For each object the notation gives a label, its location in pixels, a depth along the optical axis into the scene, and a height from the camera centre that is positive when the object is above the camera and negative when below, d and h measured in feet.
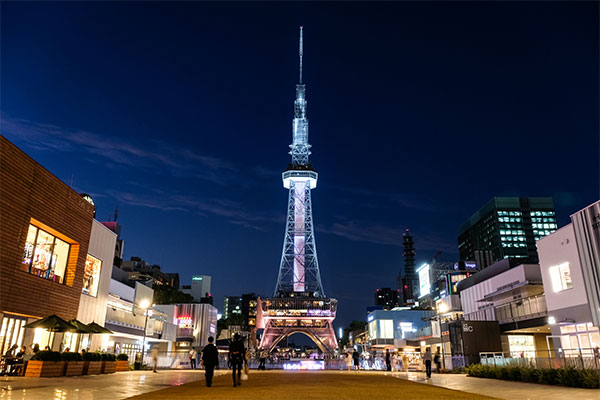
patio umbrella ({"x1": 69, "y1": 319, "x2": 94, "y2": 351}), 82.90 +3.73
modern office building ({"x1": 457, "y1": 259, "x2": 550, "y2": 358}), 133.90 +14.58
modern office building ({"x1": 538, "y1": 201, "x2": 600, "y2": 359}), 97.55 +16.25
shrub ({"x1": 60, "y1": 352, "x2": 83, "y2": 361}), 75.21 -1.31
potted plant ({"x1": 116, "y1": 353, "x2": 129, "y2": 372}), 100.05 -3.07
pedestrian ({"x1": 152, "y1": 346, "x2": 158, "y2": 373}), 110.86 -1.53
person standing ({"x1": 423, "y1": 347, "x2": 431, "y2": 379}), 91.76 -3.09
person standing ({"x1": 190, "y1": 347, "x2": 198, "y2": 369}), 151.47 -4.55
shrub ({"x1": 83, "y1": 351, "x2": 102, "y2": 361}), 81.82 -1.41
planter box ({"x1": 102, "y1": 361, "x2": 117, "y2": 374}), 88.09 -3.52
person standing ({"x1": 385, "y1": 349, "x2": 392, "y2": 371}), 128.98 -3.56
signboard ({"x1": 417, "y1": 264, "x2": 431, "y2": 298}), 352.90 +53.66
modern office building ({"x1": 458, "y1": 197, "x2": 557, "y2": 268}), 612.70 +169.18
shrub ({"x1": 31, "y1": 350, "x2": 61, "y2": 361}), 70.54 -1.22
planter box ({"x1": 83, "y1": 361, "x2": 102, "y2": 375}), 80.33 -3.39
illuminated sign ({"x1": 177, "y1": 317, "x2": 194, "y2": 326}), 241.14 +14.32
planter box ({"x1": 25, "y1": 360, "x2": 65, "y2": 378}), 69.26 -3.13
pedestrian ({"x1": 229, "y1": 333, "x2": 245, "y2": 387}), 55.77 -0.46
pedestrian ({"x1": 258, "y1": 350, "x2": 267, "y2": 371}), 143.33 -4.55
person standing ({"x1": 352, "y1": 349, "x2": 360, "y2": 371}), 141.59 -3.33
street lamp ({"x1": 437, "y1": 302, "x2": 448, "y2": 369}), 250.70 +22.77
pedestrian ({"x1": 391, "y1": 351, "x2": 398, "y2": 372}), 145.42 -4.40
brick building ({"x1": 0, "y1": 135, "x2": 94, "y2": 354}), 76.48 +19.61
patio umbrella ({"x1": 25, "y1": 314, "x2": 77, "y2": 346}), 76.63 +3.91
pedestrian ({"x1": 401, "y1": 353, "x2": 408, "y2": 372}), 110.06 -2.32
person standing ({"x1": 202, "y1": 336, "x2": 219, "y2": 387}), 55.62 -1.20
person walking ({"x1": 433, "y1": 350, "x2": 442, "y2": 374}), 119.03 -2.96
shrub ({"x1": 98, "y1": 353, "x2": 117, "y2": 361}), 87.95 -1.65
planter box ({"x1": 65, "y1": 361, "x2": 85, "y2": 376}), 74.69 -3.20
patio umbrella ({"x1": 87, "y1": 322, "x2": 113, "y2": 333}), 88.16 +3.80
